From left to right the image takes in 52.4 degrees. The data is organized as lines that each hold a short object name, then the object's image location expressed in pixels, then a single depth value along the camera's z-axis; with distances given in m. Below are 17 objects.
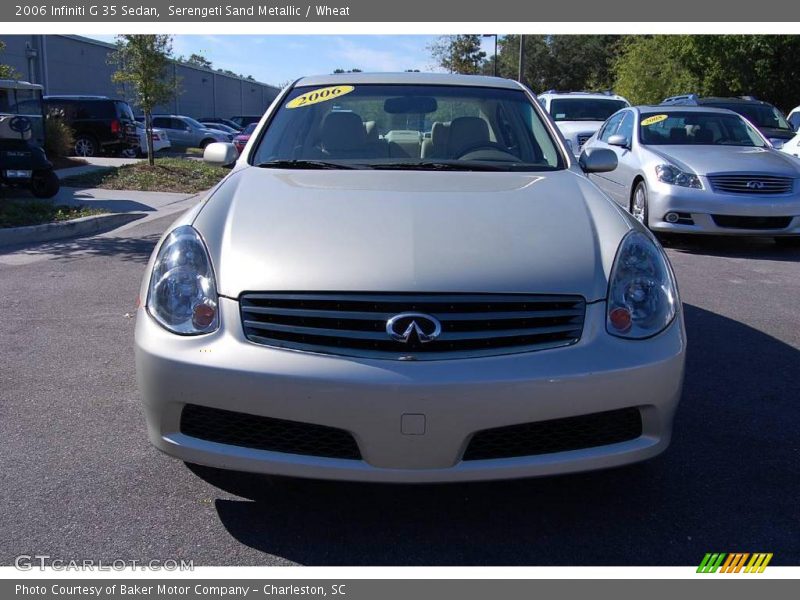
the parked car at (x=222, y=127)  31.79
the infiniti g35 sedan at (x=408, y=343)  2.52
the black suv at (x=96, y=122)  22.08
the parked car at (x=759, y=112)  14.46
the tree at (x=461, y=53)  47.28
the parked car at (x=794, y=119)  14.88
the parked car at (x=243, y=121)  35.56
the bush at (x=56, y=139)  17.50
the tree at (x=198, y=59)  57.88
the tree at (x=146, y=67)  16.03
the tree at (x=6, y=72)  15.42
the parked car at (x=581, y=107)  14.88
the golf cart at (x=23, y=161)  11.41
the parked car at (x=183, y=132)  29.01
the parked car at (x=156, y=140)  22.05
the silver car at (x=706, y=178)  8.29
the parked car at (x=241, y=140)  16.48
